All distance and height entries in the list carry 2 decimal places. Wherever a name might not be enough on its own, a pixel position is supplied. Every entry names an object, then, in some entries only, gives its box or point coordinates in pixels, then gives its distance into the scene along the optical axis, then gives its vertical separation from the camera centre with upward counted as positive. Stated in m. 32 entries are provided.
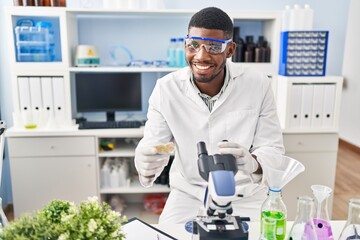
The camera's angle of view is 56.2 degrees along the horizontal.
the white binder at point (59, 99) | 2.46 -0.30
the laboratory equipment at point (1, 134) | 1.31 -0.31
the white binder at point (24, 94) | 2.44 -0.26
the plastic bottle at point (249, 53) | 2.57 +0.04
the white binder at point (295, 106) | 2.48 -0.34
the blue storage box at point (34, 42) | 2.41 +0.11
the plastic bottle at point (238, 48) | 2.58 +0.08
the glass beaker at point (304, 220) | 0.95 -0.46
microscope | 0.73 -0.31
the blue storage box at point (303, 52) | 2.45 +0.05
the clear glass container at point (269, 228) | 0.96 -0.48
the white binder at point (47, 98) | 2.45 -0.29
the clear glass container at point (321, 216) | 0.94 -0.44
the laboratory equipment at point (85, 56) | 2.49 +0.01
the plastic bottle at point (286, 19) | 2.55 +0.30
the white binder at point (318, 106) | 2.49 -0.35
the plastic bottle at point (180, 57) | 2.55 +0.01
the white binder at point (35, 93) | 2.44 -0.25
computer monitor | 2.62 -0.26
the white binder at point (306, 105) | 2.49 -0.34
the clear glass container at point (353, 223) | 0.90 -0.44
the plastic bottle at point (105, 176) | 2.54 -0.88
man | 1.53 -0.29
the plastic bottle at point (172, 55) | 2.57 +0.03
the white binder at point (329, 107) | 2.51 -0.35
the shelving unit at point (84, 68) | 2.38 -0.07
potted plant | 0.68 -0.35
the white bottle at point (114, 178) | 2.53 -0.89
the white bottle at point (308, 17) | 2.47 +0.30
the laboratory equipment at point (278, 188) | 0.93 -0.36
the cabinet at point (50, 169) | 2.39 -0.79
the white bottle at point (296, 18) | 2.48 +0.30
